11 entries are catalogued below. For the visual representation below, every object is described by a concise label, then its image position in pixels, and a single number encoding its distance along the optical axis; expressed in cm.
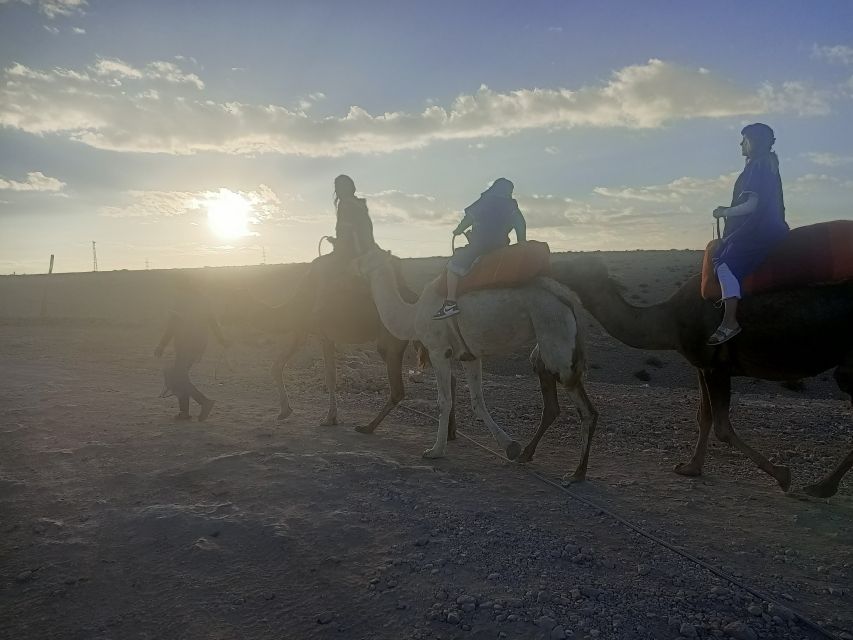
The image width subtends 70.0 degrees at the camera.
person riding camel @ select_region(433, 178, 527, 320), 714
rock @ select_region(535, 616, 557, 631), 356
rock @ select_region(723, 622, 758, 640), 347
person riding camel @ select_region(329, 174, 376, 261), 880
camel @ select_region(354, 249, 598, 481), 652
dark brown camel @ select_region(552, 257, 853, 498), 571
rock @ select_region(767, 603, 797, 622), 368
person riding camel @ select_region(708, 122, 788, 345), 596
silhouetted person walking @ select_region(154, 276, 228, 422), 900
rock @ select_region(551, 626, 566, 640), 347
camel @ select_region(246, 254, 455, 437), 871
